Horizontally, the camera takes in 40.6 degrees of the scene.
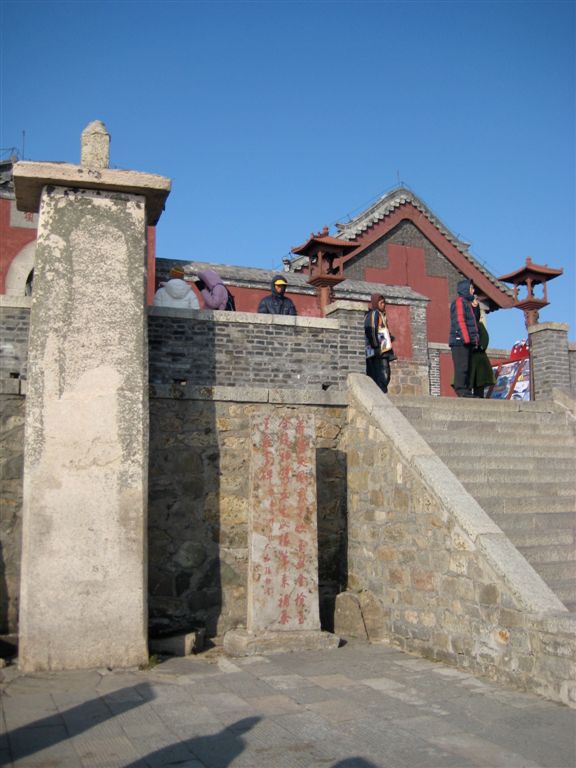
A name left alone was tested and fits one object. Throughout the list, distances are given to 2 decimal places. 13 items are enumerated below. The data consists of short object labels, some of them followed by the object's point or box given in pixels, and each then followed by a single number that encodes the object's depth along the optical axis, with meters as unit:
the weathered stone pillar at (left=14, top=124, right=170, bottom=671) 6.07
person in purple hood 9.49
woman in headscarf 9.73
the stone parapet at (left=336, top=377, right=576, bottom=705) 5.26
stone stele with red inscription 6.70
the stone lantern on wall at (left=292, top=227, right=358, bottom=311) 13.80
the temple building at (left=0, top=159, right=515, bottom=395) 14.62
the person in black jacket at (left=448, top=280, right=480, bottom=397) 9.81
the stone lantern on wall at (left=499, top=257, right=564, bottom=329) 13.97
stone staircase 7.43
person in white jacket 8.98
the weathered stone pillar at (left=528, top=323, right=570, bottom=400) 11.23
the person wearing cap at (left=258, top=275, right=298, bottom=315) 9.45
